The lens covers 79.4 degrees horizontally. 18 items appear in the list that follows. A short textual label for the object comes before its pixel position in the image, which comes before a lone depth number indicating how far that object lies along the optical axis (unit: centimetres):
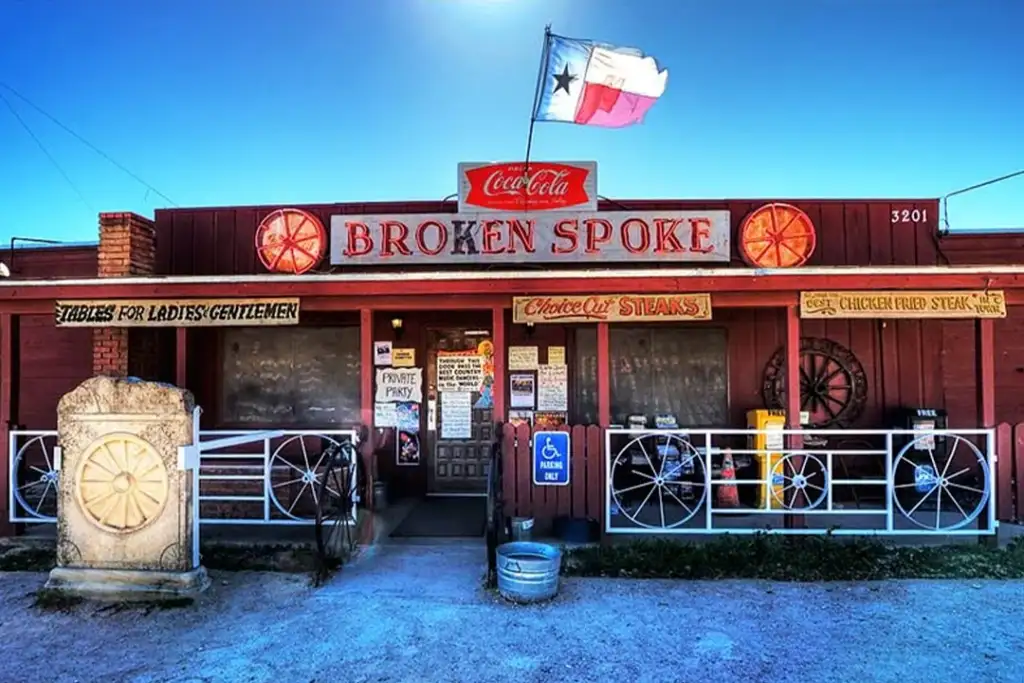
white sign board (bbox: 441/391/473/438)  803
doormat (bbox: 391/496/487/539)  608
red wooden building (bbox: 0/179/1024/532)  757
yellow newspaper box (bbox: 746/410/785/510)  593
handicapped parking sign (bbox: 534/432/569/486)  558
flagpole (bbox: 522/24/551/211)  650
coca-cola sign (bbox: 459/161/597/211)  755
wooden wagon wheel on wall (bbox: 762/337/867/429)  783
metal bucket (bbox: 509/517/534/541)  527
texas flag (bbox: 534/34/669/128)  662
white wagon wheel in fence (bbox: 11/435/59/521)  585
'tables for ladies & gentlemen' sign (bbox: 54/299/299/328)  612
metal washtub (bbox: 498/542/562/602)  424
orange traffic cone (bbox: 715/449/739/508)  691
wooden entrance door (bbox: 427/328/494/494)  798
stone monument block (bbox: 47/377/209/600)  435
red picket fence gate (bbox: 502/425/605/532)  560
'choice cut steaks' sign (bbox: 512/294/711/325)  584
